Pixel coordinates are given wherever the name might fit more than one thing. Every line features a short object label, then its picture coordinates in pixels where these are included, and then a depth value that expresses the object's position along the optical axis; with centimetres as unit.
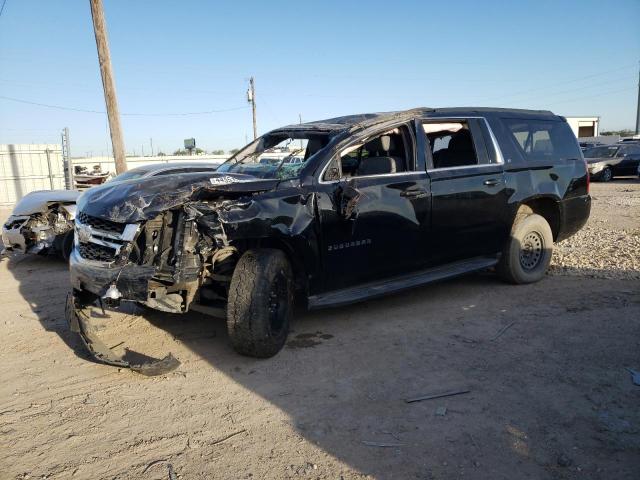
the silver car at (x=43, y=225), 780
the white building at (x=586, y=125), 5022
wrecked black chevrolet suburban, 389
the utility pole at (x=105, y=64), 1245
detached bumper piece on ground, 389
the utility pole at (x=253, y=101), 4053
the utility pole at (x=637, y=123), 4453
